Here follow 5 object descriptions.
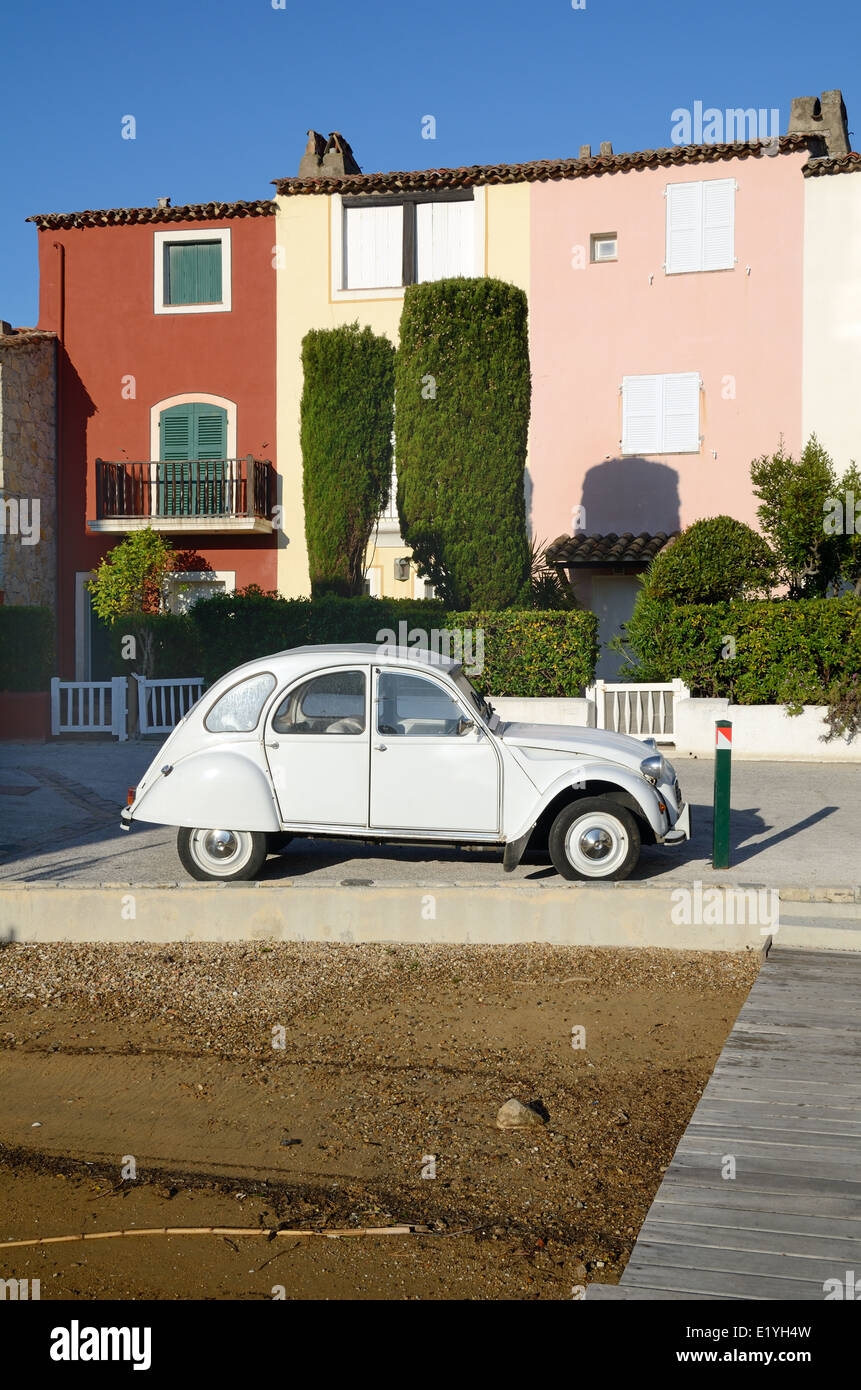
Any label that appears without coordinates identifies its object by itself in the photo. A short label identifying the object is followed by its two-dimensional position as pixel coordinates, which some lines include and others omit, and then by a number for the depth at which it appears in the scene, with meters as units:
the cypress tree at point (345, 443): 22.11
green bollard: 9.20
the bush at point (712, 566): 17.81
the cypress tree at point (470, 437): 19.38
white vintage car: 8.86
